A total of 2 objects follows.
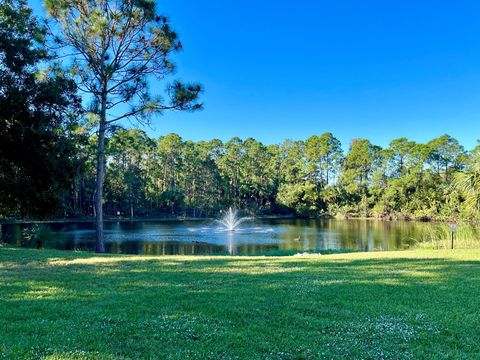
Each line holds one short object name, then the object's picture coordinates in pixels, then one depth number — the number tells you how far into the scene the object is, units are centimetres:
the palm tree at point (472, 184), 1884
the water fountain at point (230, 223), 3625
